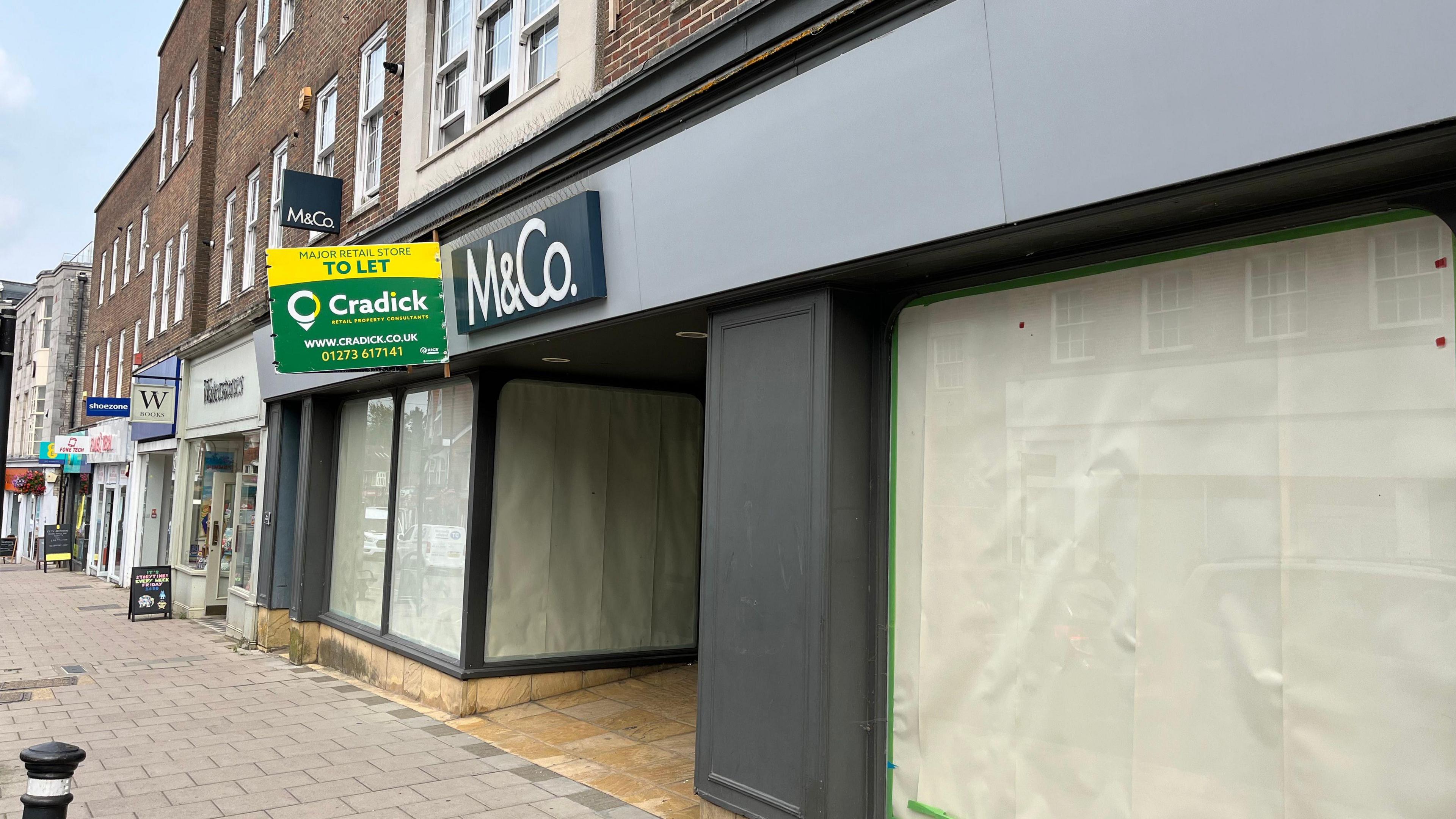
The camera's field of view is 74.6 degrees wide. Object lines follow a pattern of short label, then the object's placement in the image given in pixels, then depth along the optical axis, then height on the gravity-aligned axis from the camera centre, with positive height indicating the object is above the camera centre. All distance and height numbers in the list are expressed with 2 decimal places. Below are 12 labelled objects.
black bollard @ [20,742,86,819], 3.63 -1.15
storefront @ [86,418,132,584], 22.45 -0.46
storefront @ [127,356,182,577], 19.14 -0.28
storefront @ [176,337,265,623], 15.02 -0.07
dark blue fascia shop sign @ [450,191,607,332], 6.16 +1.58
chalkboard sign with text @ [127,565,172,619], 16.20 -1.89
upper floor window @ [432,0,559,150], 7.79 +3.75
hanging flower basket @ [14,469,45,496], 35.88 -0.18
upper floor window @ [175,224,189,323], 19.06 +4.05
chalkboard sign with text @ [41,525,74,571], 26.94 -1.90
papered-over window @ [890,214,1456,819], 3.12 -0.16
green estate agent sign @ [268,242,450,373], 8.32 +1.57
